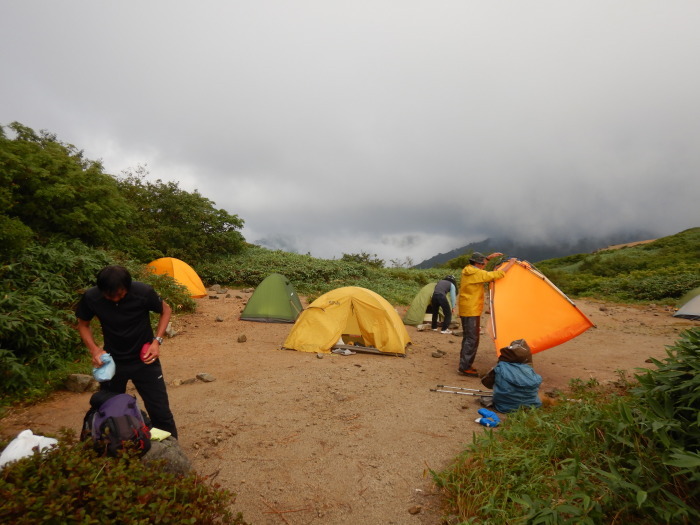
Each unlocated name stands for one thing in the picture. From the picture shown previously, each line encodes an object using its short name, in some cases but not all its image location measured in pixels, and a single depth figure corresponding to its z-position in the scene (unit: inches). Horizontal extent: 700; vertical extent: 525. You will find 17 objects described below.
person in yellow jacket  253.7
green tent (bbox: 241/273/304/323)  433.1
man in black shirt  128.0
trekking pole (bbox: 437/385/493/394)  215.1
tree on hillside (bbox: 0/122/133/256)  309.4
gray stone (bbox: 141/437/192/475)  111.7
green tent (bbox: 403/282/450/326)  453.4
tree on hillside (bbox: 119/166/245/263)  727.1
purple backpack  98.8
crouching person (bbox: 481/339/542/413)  184.2
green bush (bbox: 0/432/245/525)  69.9
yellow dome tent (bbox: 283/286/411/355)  311.3
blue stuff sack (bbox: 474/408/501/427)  173.8
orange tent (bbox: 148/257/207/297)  521.5
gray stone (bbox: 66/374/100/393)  213.8
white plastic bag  88.5
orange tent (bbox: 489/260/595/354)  241.9
